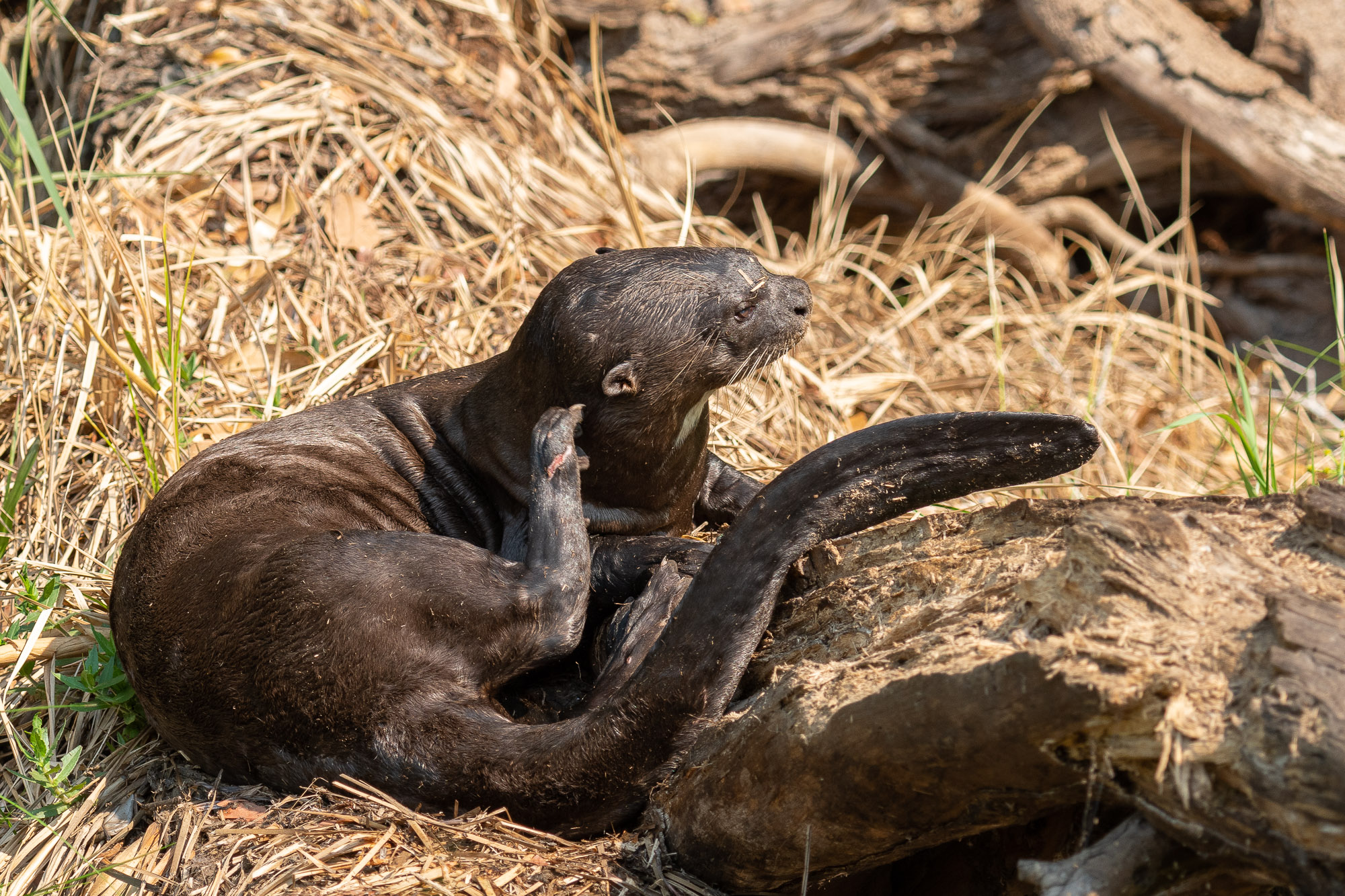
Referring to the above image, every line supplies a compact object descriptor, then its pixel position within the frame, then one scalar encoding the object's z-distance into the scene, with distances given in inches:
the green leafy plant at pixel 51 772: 180.7
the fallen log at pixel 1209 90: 392.8
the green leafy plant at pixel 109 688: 201.3
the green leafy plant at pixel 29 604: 214.2
